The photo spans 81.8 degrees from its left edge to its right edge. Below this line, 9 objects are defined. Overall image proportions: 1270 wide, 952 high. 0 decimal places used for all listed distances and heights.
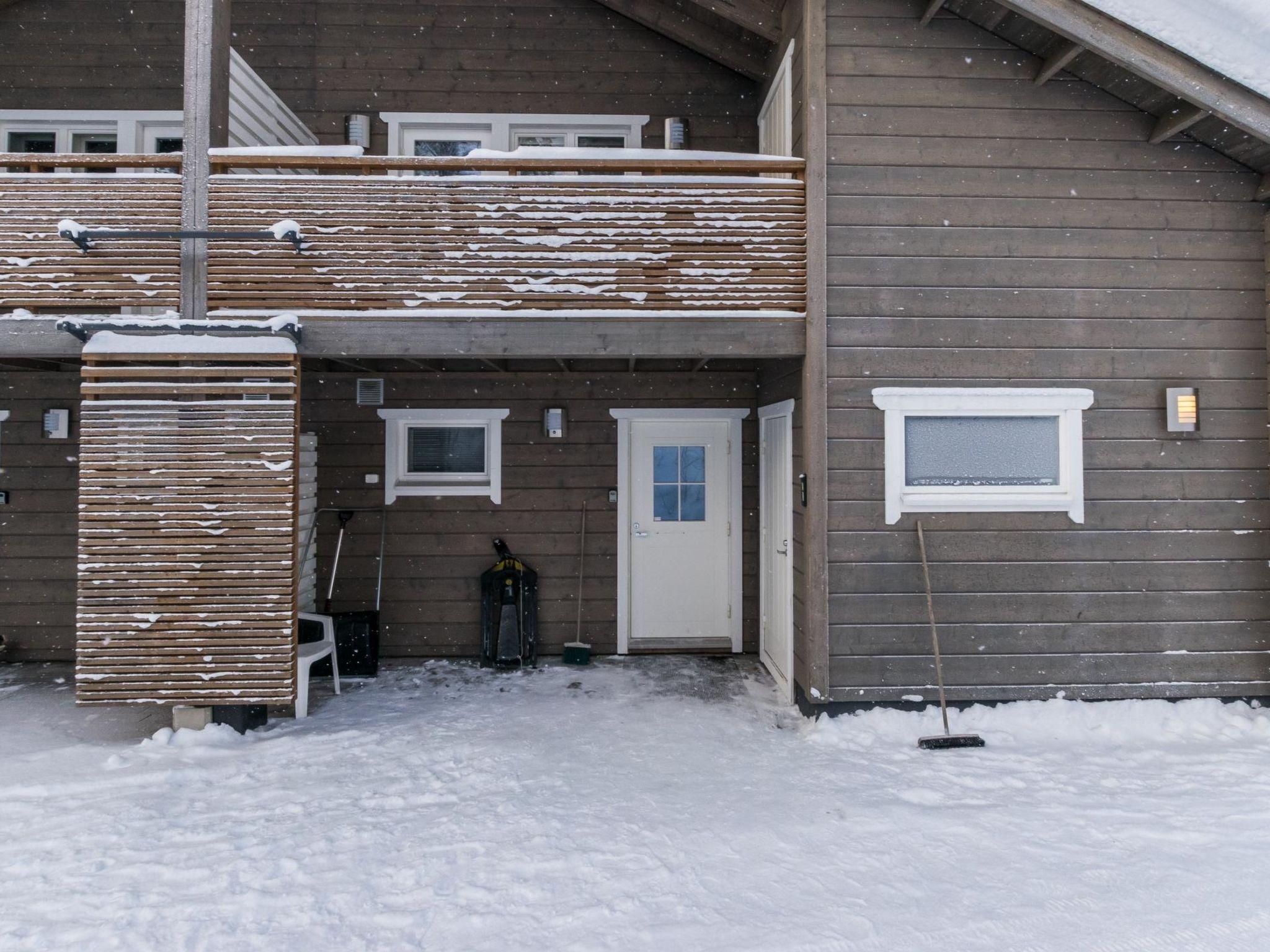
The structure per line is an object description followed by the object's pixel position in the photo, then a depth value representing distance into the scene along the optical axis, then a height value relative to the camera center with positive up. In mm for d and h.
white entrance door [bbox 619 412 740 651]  6305 -291
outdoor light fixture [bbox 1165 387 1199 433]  4645 +576
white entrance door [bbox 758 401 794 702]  5164 -329
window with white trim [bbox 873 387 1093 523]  4613 +321
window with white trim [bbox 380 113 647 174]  6180 +3145
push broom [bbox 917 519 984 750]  4195 -1387
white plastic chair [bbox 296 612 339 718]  4754 -1035
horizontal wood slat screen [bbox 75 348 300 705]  4250 -182
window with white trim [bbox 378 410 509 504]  6141 +396
